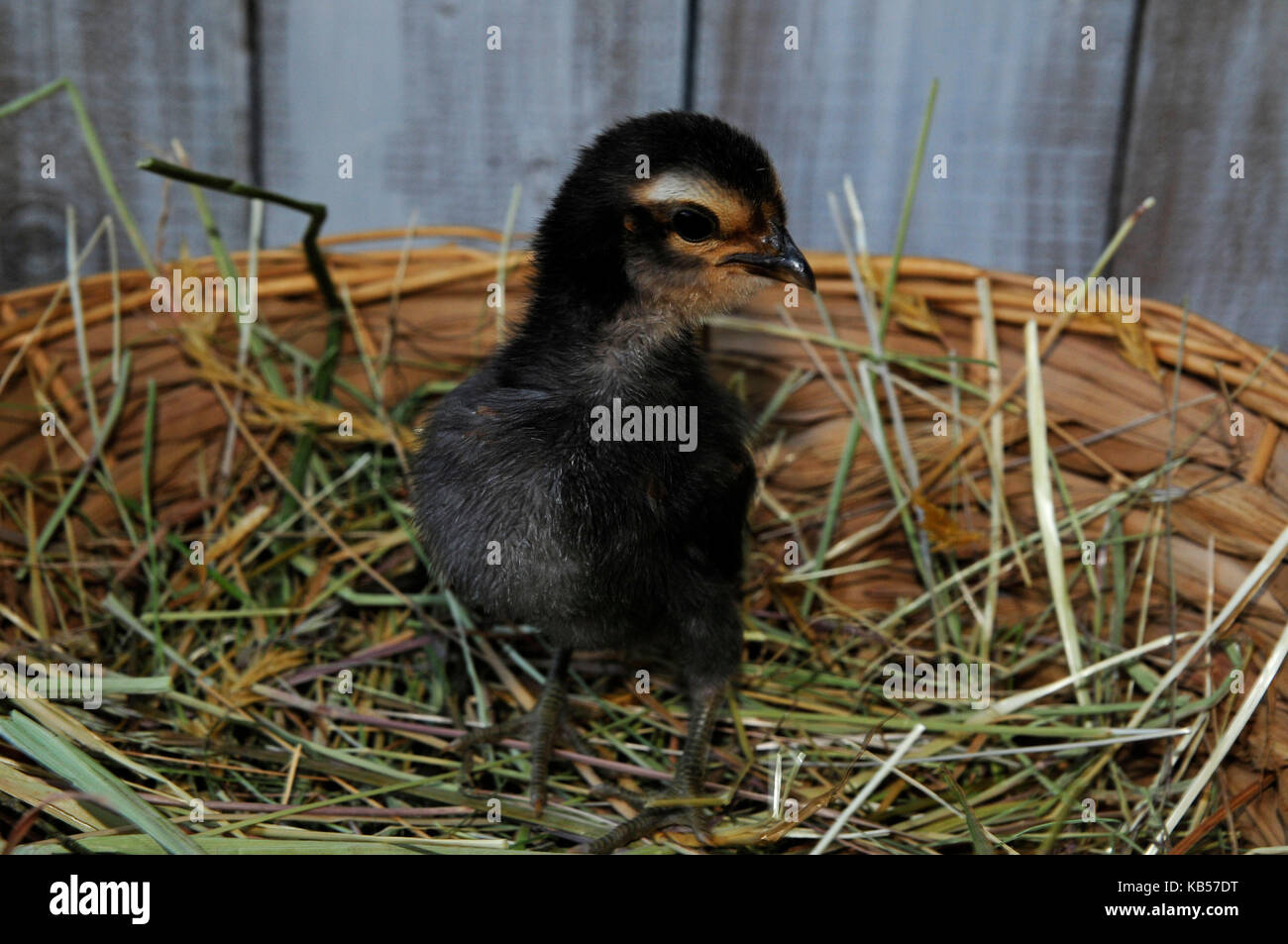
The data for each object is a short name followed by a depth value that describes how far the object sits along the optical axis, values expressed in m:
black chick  0.38
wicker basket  0.42
